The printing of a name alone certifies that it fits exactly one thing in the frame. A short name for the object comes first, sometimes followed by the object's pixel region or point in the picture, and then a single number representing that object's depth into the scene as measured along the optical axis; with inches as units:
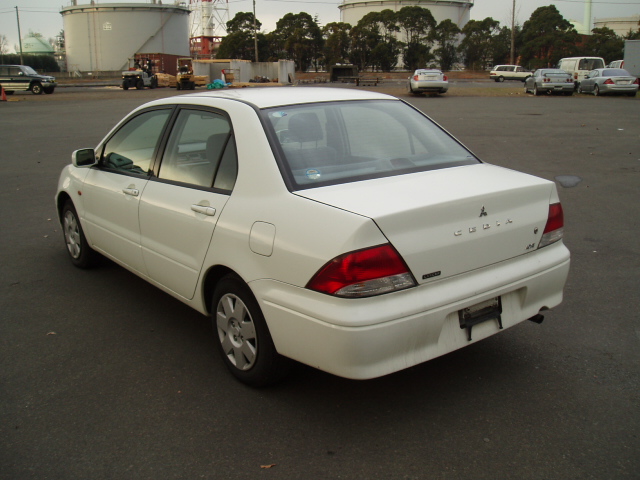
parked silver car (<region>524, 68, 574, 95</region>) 1326.3
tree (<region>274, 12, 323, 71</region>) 3070.9
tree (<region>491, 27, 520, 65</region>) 3034.0
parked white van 1485.0
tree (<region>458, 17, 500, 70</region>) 3046.3
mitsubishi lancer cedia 119.2
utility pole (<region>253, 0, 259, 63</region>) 2775.6
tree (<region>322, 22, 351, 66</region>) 3036.4
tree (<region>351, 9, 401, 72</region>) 3002.0
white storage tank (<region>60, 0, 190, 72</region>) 3558.1
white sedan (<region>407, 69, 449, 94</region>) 1364.4
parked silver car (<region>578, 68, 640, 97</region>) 1267.2
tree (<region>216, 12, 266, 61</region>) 3046.3
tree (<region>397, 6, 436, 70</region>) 3034.0
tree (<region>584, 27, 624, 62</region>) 2615.7
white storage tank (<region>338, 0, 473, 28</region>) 3954.2
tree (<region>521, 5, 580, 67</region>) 2630.4
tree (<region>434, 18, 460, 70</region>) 3070.9
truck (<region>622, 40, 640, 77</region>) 1662.2
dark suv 1603.1
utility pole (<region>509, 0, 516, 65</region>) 2741.1
